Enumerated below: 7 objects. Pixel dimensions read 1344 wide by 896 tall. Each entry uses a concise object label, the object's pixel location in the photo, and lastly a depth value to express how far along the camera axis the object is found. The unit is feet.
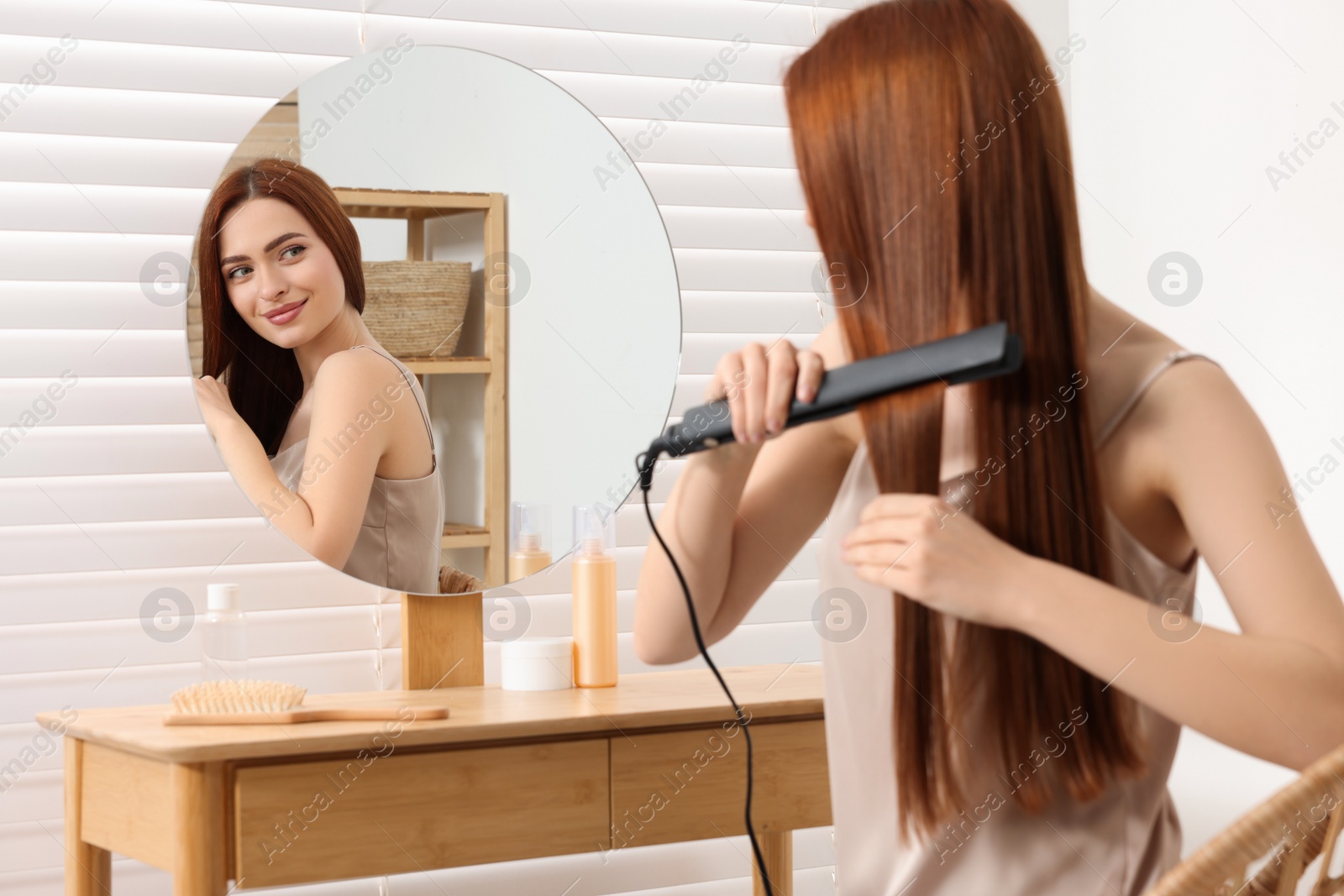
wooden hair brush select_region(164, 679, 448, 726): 11.36
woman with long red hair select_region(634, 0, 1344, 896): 10.08
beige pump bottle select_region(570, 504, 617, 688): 12.12
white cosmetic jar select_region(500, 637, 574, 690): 12.08
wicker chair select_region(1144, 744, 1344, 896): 9.01
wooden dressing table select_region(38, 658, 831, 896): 11.13
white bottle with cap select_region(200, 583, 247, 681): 12.01
